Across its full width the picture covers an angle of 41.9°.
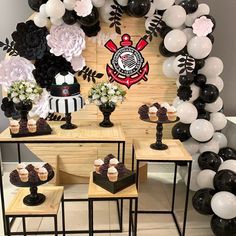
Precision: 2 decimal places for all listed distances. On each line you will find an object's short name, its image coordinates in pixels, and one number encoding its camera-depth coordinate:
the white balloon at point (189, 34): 2.68
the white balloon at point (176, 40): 2.60
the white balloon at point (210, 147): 2.74
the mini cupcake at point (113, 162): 2.09
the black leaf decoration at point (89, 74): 2.92
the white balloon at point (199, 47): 2.58
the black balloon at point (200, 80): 2.72
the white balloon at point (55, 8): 2.45
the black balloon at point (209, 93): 2.68
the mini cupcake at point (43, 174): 1.99
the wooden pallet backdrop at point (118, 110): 2.90
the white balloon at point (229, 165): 2.46
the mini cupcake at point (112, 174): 1.96
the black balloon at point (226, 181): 2.28
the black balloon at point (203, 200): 2.39
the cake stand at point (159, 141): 2.26
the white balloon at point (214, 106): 2.79
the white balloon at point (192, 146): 2.79
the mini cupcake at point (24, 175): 1.97
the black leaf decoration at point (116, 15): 2.67
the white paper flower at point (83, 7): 2.51
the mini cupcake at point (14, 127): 2.16
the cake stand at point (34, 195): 1.97
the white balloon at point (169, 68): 2.82
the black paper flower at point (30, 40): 2.74
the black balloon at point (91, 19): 2.58
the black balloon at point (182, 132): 2.79
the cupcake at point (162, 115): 2.21
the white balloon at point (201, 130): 2.65
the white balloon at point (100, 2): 2.58
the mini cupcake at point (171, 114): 2.22
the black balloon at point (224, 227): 2.23
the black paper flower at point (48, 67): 2.80
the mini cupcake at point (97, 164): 2.10
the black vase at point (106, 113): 2.36
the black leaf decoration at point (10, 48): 2.81
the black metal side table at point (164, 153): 2.13
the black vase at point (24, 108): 2.32
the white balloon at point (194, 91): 2.74
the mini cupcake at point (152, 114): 2.22
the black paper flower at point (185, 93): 2.73
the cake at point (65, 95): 2.22
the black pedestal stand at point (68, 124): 2.32
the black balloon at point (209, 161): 2.61
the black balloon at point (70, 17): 2.57
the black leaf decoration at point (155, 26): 2.71
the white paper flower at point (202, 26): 2.59
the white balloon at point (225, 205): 2.19
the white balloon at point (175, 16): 2.59
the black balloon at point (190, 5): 2.64
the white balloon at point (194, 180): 2.72
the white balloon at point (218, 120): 2.79
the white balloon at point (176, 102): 2.80
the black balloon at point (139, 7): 2.46
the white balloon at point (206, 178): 2.54
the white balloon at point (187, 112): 2.68
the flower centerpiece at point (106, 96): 2.34
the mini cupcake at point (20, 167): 2.02
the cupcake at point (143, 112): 2.27
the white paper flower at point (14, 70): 2.77
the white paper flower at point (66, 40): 2.70
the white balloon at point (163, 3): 2.61
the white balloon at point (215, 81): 2.77
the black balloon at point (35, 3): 2.61
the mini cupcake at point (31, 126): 2.19
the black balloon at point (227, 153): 2.78
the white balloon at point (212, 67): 2.70
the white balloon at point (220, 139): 2.85
